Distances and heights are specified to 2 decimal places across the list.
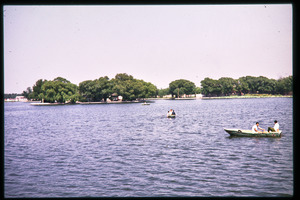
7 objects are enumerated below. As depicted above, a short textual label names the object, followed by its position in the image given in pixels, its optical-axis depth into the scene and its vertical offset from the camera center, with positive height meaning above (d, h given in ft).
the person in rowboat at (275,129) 86.16 -9.63
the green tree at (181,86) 640.99 +32.34
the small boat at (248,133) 86.99 -11.25
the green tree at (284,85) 560.45 +30.02
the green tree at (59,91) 428.52 +13.01
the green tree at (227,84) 618.85 +35.50
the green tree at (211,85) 631.15 +33.82
